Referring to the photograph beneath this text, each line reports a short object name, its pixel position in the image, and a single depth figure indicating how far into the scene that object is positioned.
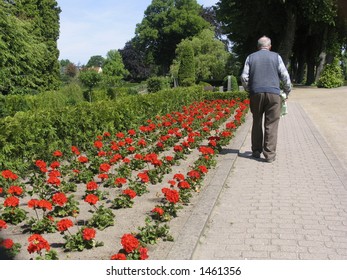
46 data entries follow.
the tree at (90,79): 42.38
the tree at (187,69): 30.57
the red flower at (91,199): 3.99
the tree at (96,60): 127.44
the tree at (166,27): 67.88
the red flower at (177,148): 6.83
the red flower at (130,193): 4.52
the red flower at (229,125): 8.98
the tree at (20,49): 9.64
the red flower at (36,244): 3.06
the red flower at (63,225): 3.44
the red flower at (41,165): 5.28
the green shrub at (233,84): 26.96
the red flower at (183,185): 4.71
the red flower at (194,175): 5.20
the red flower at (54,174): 4.86
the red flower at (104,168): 5.13
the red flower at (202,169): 5.27
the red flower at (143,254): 3.12
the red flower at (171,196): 4.16
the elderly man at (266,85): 6.81
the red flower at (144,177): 4.81
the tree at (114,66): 72.62
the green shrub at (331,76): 31.17
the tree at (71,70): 71.94
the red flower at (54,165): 5.30
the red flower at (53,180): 4.72
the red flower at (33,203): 3.91
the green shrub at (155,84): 31.99
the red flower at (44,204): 3.88
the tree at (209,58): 52.47
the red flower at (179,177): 4.89
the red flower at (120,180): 4.91
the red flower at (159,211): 4.08
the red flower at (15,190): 4.31
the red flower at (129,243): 3.17
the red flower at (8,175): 4.69
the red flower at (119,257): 2.98
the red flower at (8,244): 3.18
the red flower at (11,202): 3.99
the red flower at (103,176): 5.14
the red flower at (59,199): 4.01
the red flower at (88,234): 3.45
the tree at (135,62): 79.23
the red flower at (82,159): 5.73
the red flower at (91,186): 4.48
